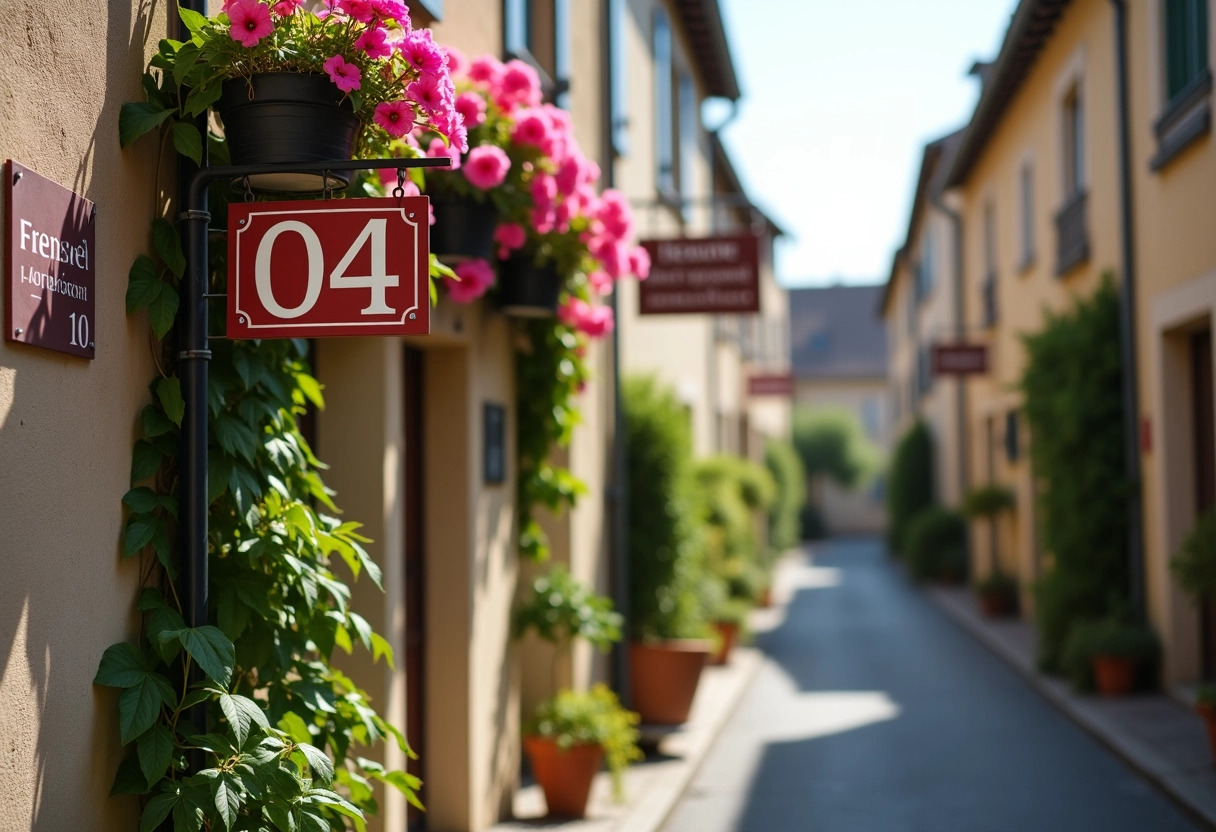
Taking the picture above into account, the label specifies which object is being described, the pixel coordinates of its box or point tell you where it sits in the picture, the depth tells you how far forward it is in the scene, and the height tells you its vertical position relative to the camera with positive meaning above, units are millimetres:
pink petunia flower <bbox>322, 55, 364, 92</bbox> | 3576 +1032
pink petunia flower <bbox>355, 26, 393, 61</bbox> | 3617 +1120
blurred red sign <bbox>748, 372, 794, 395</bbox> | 23562 +1322
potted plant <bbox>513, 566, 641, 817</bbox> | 7141 -1373
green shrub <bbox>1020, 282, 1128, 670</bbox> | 11516 -52
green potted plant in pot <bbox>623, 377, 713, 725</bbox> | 10406 -518
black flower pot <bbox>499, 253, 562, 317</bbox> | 6934 +913
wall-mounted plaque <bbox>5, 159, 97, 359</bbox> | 2998 +473
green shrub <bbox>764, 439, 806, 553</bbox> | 25952 -655
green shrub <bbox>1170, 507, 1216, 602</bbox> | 7965 -614
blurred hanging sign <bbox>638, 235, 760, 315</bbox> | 9477 +1306
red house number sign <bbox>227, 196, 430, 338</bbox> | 3502 +507
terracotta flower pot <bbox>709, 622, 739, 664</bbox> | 13992 -1801
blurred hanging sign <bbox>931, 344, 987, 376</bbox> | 18062 +1327
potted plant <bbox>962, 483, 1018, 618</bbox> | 17938 -1485
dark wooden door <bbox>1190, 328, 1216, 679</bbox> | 10174 +171
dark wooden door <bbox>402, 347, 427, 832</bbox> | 6582 -518
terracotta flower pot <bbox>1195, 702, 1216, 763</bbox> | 7723 -1458
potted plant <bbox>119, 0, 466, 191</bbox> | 3602 +1030
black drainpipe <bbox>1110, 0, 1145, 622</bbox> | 11070 +1094
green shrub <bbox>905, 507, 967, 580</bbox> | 23391 -1483
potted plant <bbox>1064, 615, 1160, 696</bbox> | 10750 -1552
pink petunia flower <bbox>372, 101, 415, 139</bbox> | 3715 +951
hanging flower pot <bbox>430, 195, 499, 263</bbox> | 5988 +1043
